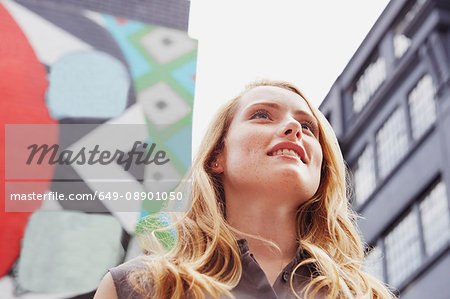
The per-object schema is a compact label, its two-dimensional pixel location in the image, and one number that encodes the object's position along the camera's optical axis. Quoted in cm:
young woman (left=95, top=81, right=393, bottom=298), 174
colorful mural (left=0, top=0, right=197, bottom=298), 418
